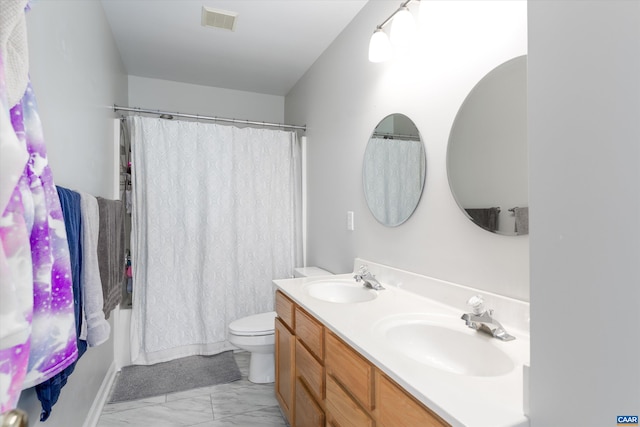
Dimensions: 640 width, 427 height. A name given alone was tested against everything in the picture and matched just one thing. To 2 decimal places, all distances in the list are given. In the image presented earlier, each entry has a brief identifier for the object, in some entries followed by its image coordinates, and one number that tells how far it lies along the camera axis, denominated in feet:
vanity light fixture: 4.71
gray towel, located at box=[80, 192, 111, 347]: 3.48
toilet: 6.79
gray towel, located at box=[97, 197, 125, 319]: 4.85
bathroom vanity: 2.26
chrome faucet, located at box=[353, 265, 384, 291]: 5.26
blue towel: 2.99
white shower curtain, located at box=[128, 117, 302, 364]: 8.05
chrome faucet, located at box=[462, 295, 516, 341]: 3.19
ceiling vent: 6.57
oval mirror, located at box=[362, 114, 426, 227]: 4.97
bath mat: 6.88
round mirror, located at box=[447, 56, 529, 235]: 3.44
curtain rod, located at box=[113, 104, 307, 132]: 7.83
